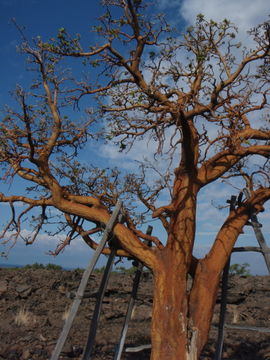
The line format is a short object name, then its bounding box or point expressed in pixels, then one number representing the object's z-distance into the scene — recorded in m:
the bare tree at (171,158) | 5.60
